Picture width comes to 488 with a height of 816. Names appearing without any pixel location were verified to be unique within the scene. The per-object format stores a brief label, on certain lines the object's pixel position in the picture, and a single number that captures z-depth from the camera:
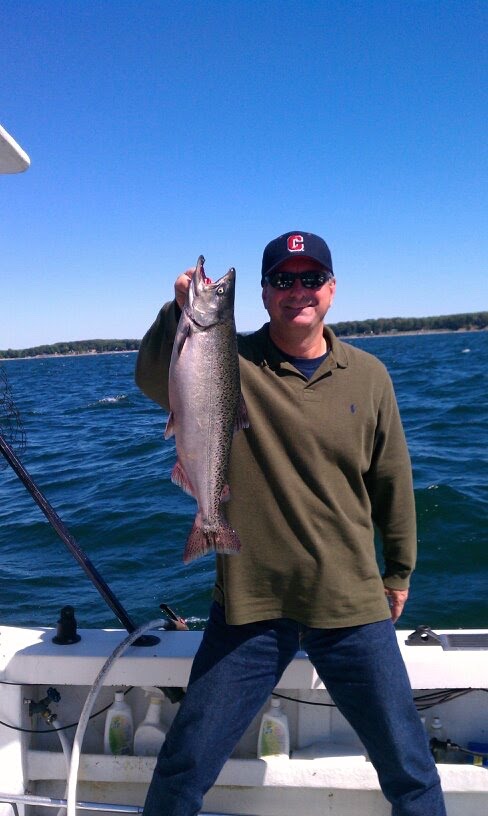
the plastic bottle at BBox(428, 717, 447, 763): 3.32
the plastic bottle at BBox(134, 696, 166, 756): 3.40
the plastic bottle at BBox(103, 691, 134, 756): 3.42
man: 2.70
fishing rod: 3.26
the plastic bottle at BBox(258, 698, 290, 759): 3.33
